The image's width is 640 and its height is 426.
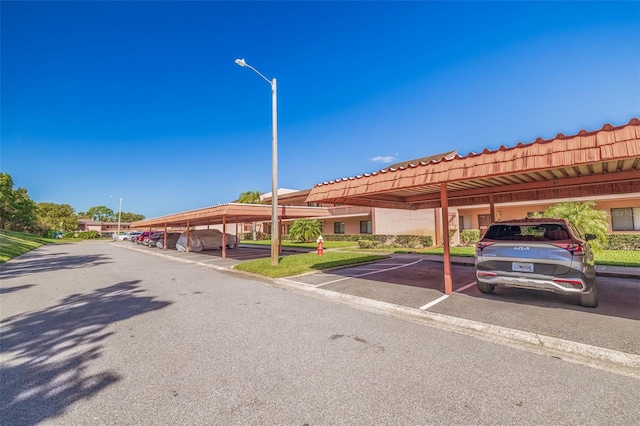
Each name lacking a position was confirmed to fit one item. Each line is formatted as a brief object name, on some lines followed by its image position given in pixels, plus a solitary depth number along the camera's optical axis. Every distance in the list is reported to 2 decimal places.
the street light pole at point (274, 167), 12.63
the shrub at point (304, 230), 31.81
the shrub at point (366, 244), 23.28
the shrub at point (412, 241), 24.42
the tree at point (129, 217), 114.21
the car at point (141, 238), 37.76
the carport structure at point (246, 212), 16.16
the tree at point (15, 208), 38.84
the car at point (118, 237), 51.57
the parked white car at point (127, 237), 51.12
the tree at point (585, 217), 14.12
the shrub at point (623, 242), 17.16
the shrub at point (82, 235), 59.93
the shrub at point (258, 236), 44.62
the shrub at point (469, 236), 23.81
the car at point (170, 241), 28.84
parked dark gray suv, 5.46
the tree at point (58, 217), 66.00
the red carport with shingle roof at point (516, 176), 4.51
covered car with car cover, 24.39
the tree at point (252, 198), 44.91
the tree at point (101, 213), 110.12
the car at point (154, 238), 32.27
